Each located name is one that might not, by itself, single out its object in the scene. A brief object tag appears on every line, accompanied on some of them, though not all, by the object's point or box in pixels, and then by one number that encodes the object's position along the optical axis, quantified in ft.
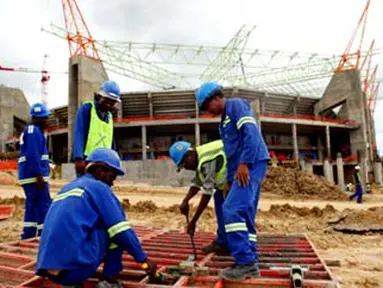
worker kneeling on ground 7.23
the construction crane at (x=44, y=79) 199.43
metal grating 8.80
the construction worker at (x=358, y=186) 49.62
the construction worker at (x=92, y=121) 12.51
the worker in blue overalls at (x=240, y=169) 9.25
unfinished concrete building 108.58
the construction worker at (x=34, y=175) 15.70
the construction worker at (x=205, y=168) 11.92
